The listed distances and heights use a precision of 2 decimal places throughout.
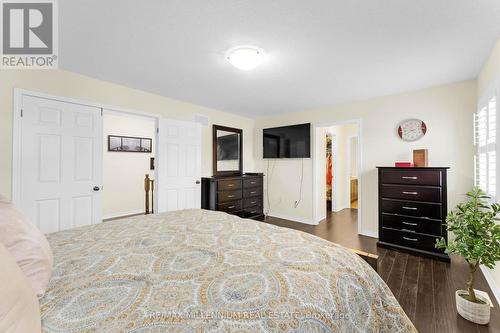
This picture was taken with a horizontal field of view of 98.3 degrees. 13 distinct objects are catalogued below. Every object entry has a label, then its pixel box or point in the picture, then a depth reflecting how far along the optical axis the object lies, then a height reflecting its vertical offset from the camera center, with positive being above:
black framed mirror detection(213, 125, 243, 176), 4.43 +0.35
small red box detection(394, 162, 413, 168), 3.06 +0.03
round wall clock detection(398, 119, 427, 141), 3.26 +0.58
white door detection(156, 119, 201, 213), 3.50 +0.03
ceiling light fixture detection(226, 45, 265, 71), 2.08 +1.10
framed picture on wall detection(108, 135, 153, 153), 4.79 +0.53
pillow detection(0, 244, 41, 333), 0.52 -0.35
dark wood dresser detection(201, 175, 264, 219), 3.93 -0.55
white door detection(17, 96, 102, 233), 2.37 +0.04
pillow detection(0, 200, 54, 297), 0.79 -0.31
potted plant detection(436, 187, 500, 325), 1.64 -0.61
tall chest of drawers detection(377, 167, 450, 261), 2.74 -0.56
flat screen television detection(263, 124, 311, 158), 4.47 +0.56
